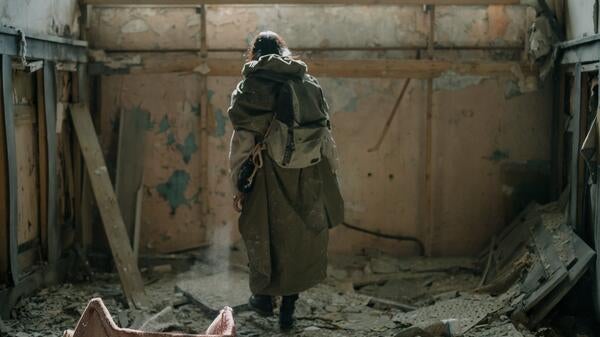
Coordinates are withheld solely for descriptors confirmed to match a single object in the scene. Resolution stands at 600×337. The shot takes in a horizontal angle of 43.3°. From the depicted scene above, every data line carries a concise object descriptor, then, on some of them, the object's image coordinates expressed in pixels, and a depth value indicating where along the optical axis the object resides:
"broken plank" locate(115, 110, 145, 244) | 5.87
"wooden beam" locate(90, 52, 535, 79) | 5.79
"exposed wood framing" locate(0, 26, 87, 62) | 4.30
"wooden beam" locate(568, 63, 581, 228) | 4.78
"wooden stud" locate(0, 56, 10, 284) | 4.39
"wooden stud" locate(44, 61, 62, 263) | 5.06
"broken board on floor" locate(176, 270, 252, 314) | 4.94
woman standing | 4.10
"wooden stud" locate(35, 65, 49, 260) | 5.02
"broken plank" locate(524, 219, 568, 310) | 4.39
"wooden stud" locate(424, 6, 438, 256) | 5.82
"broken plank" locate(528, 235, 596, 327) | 4.31
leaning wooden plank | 5.28
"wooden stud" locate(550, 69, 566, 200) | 5.62
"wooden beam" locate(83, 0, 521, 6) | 5.48
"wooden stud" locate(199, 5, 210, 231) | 5.84
